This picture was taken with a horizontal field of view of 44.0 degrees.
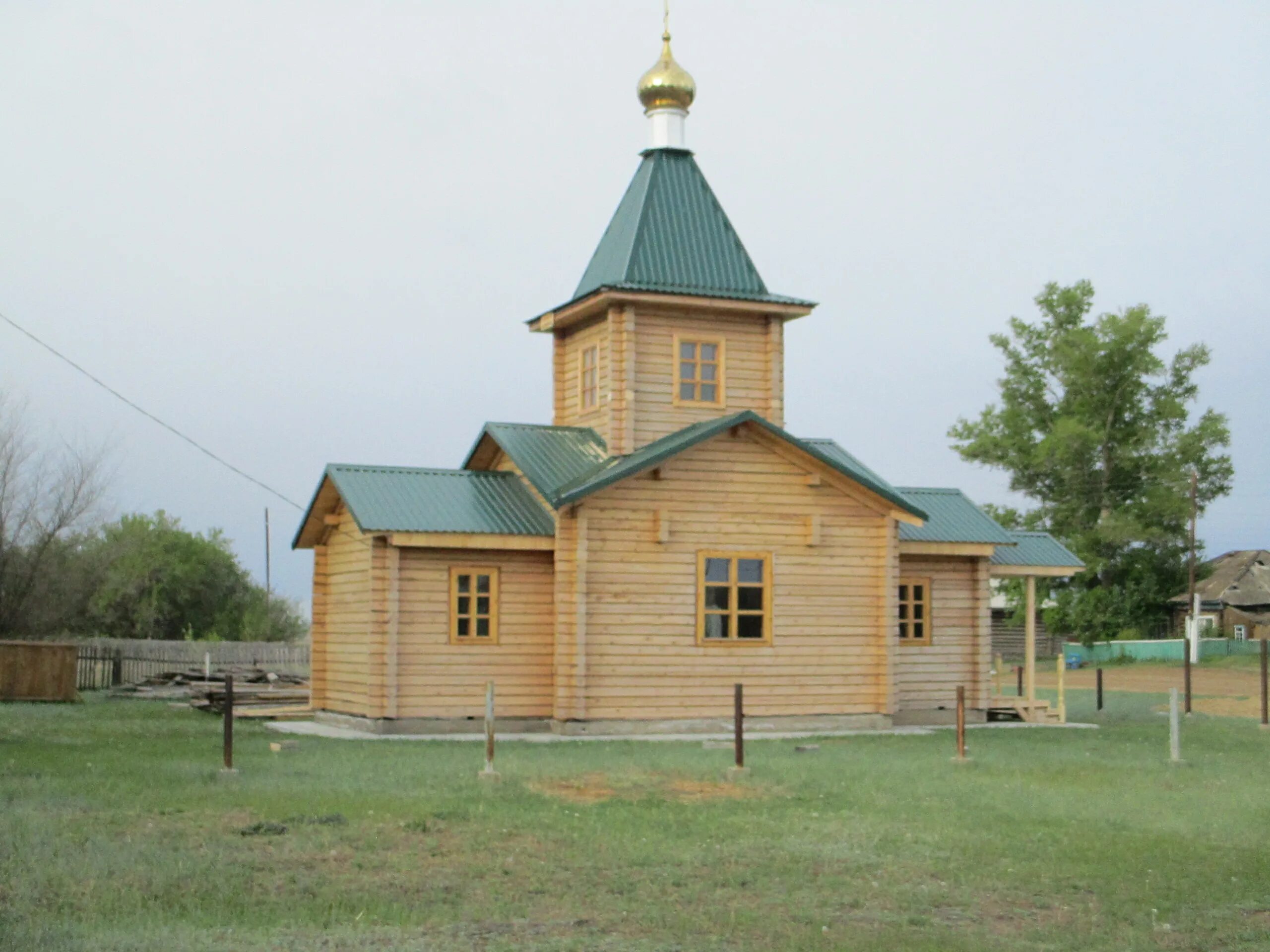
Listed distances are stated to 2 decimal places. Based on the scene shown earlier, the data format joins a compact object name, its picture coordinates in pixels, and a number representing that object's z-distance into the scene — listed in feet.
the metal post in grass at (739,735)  57.88
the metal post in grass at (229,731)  57.41
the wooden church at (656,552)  80.79
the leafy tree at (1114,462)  204.33
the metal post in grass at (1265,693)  91.91
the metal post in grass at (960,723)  64.13
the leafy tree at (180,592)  177.37
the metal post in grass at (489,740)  56.54
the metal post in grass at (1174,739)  65.79
